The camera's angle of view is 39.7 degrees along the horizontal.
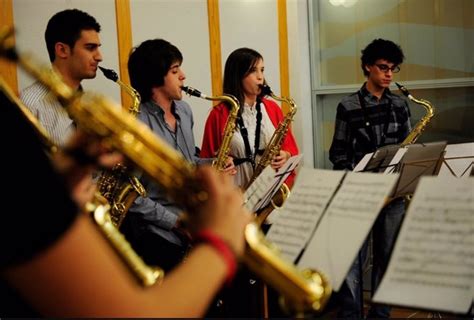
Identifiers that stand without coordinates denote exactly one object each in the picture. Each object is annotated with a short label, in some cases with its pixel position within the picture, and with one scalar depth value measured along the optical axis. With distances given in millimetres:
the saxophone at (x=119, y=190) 3457
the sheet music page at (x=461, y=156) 3420
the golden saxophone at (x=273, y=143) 4141
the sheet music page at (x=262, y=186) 2803
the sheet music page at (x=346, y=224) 1814
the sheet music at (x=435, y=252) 1660
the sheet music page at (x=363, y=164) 3096
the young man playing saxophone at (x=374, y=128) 4168
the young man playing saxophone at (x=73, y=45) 3502
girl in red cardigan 4148
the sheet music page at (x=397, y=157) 3043
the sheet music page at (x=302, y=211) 1969
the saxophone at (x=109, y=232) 1223
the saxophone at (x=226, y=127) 4009
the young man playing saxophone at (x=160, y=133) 3424
